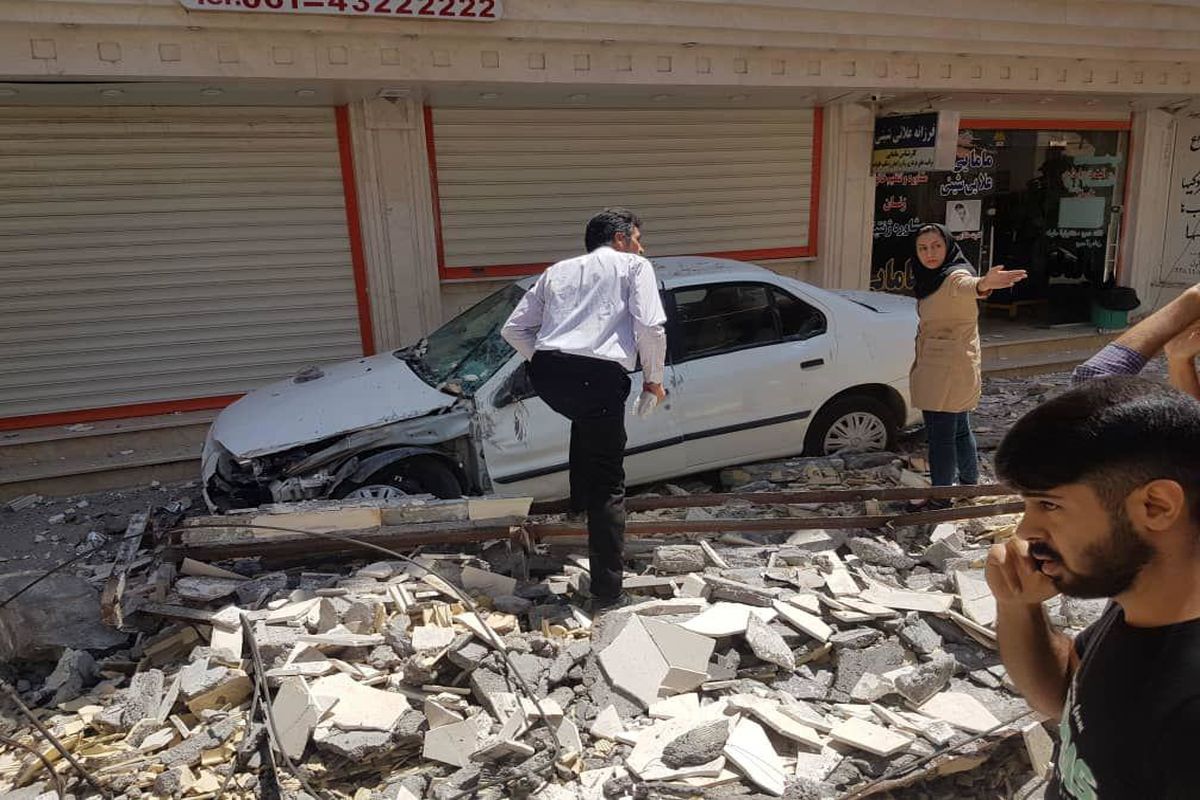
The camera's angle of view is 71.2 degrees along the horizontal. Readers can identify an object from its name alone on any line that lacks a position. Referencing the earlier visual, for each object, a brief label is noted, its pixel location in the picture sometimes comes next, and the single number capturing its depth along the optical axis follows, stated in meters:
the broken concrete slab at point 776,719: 3.15
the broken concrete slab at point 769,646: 3.56
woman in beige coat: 4.75
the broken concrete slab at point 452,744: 3.09
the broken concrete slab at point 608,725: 3.25
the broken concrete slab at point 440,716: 3.24
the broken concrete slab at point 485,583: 4.19
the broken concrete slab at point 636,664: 3.44
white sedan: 4.91
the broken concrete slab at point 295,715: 3.12
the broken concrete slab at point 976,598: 3.80
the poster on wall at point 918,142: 8.78
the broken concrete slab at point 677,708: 3.33
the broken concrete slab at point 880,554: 4.47
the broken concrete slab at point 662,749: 3.03
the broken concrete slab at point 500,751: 3.02
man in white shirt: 3.95
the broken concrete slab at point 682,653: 3.46
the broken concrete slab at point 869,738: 3.06
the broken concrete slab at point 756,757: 2.97
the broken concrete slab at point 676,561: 4.33
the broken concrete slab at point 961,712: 3.23
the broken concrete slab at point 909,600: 3.93
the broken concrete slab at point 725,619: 3.69
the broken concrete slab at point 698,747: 3.06
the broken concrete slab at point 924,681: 3.38
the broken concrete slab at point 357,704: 3.19
